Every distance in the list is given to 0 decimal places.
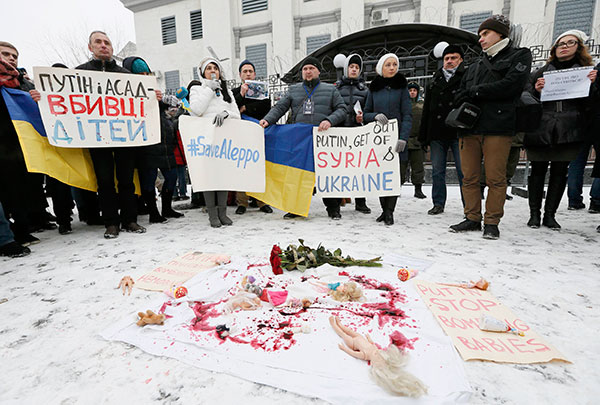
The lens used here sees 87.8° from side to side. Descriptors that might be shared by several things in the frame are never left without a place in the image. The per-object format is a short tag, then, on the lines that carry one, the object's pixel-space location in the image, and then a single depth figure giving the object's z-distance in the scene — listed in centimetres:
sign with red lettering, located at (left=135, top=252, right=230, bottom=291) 220
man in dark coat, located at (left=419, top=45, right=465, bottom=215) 401
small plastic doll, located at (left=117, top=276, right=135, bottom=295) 213
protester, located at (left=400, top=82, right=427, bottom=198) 562
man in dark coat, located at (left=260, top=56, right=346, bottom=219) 408
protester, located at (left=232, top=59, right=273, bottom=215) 468
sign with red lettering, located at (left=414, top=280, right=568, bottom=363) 138
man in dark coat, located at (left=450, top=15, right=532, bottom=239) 291
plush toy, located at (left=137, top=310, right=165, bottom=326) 163
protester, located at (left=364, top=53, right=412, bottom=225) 383
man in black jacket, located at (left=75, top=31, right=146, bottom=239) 335
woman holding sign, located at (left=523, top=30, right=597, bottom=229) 322
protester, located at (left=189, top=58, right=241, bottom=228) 379
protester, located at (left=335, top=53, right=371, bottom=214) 434
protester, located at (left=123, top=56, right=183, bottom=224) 389
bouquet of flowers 236
